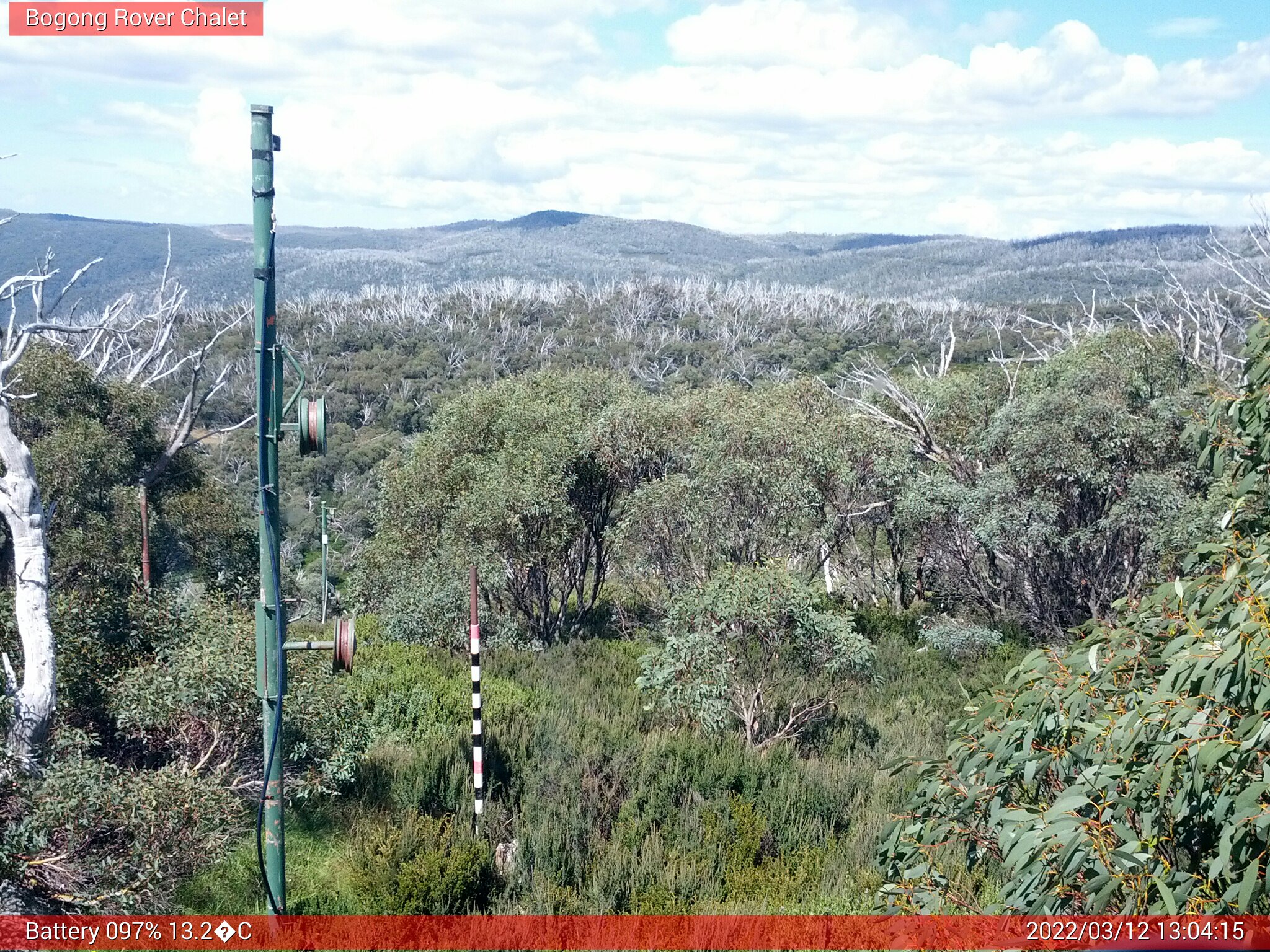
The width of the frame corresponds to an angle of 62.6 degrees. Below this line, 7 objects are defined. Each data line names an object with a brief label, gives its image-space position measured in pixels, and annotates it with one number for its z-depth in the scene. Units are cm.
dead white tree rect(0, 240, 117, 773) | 638
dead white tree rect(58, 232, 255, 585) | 995
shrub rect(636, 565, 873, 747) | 1025
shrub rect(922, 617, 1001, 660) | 1484
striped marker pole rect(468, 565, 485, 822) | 725
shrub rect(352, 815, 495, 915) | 612
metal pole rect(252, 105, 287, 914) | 468
